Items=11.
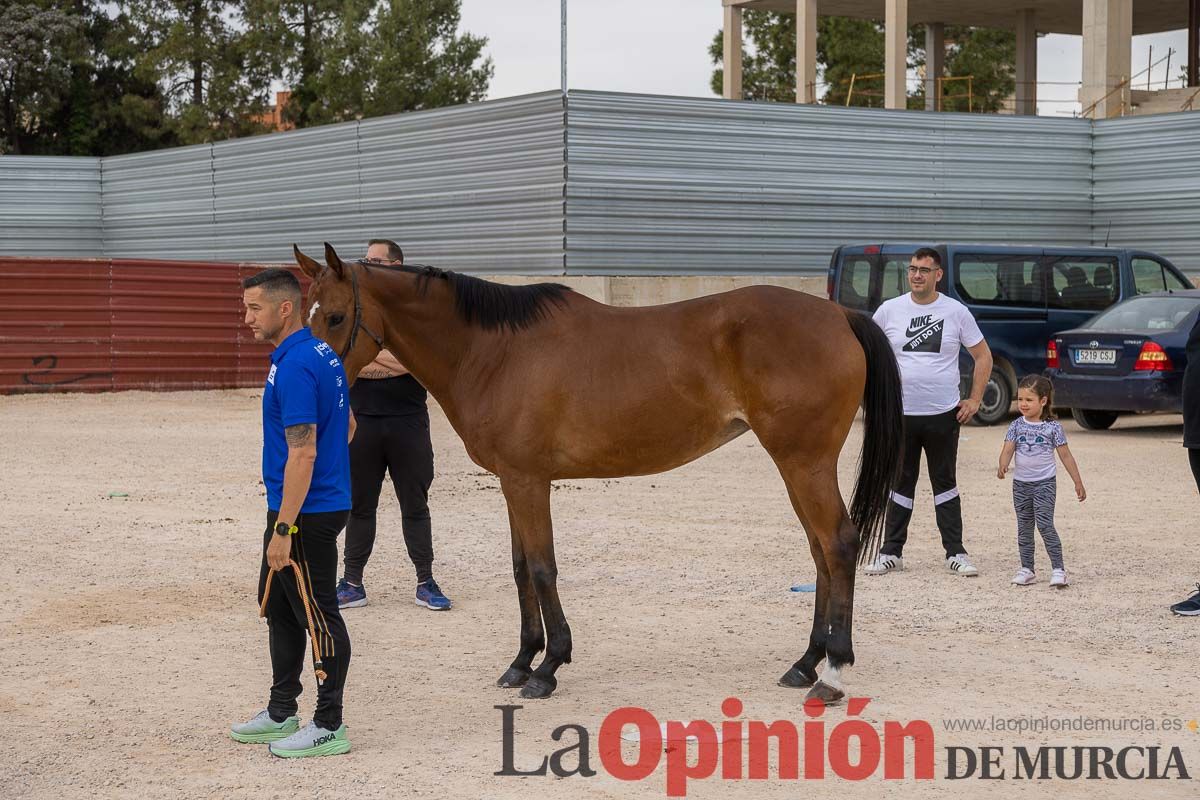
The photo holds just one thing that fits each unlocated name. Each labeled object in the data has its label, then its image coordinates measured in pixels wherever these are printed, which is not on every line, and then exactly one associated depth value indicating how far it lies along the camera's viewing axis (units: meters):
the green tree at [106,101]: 47.41
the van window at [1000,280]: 17.33
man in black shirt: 7.89
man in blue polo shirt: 5.12
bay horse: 6.32
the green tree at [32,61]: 45.53
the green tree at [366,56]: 45.06
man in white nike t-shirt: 8.73
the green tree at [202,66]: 46.06
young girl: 8.44
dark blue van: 17.23
